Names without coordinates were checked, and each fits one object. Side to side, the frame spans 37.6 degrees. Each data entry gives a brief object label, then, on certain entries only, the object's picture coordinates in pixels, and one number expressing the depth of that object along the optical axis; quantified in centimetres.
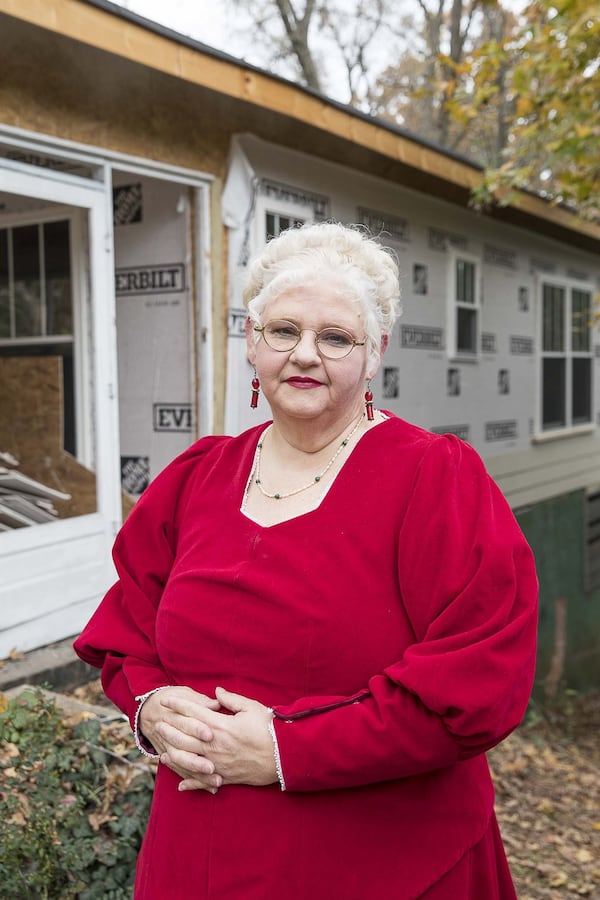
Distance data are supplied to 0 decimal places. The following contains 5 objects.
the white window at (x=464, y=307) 844
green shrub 264
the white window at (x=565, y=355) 1084
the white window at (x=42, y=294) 577
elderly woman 153
